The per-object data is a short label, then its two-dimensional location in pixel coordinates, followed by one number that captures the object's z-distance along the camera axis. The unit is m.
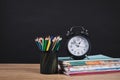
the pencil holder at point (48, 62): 1.44
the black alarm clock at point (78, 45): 1.53
